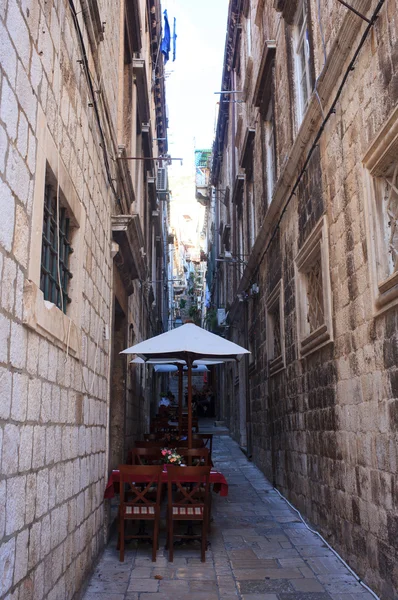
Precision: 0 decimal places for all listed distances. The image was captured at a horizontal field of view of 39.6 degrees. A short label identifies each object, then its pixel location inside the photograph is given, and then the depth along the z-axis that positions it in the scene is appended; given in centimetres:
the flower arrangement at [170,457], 639
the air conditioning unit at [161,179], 1942
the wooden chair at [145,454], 686
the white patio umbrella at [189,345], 664
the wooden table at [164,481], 584
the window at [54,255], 315
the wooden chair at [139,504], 546
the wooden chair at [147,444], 784
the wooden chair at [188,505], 550
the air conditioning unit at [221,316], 2039
